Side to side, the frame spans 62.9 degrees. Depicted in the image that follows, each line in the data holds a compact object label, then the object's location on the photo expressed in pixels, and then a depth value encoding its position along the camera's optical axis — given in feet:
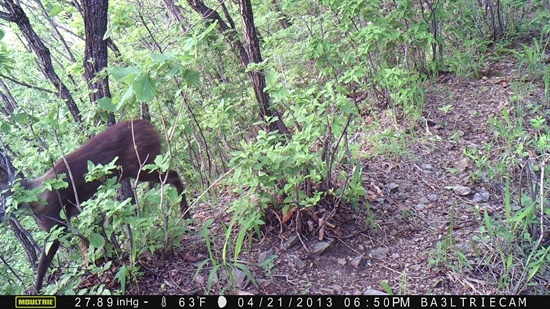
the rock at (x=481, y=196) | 12.37
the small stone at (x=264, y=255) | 10.72
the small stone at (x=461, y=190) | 12.73
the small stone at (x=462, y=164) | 13.77
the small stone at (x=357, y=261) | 10.43
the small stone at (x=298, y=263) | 10.46
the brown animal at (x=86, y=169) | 10.97
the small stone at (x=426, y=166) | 14.17
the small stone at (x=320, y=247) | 10.73
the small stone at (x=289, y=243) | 11.03
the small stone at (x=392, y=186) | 13.21
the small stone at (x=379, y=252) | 10.73
